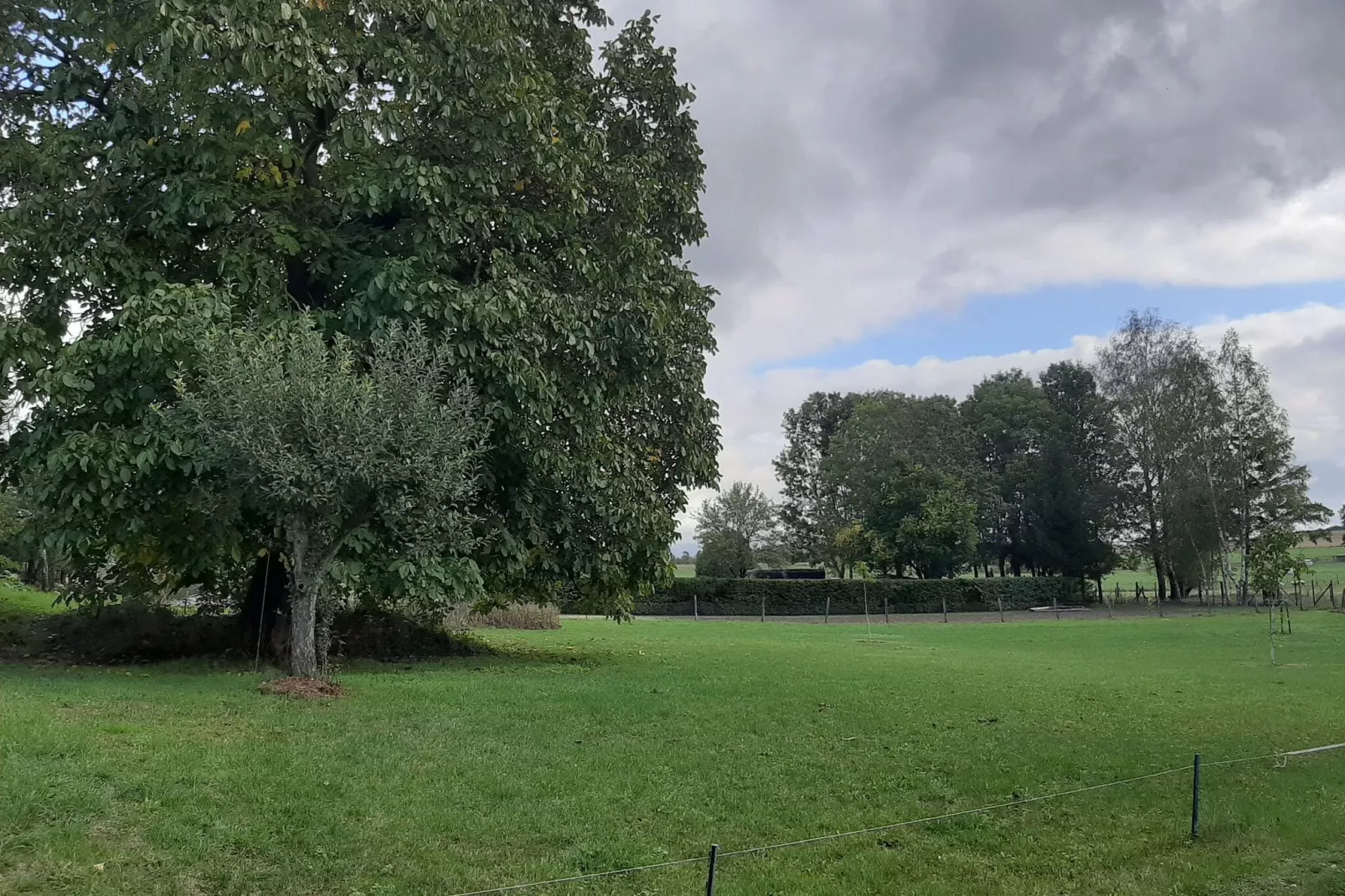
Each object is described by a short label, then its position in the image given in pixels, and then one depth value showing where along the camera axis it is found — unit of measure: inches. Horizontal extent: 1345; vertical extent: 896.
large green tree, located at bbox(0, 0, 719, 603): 481.7
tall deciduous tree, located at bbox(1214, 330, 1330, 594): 1994.3
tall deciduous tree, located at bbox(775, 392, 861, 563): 3041.3
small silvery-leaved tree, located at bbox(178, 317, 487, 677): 448.5
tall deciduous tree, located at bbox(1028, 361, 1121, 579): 2426.2
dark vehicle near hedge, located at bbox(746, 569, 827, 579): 2559.1
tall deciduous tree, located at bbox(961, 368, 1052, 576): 2613.2
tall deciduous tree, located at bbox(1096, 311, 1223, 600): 2003.0
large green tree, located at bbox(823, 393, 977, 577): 2271.2
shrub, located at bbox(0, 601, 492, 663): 598.5
